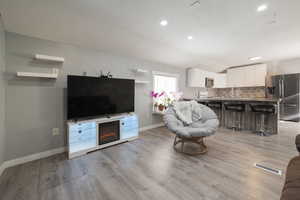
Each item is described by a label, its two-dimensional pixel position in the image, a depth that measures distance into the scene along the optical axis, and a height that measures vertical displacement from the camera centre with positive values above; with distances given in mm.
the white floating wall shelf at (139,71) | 3841 +817
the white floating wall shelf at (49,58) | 2335 +735
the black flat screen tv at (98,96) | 2582 +52
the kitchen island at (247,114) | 3875 -501
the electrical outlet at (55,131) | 2629 -655
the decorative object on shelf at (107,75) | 3142 +587
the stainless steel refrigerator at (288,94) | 4902 +203
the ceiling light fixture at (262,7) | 2041 +1453
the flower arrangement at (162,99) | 4367 -7
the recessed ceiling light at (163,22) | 2479 +1452
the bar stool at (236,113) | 4102 -481
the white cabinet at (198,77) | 5496 +977
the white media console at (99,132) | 2520 -748
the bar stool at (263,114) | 3620 -436
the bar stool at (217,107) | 4598 -278
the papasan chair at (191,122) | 2533 -517
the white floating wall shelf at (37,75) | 2189 +407
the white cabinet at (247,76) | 5594 +1060
